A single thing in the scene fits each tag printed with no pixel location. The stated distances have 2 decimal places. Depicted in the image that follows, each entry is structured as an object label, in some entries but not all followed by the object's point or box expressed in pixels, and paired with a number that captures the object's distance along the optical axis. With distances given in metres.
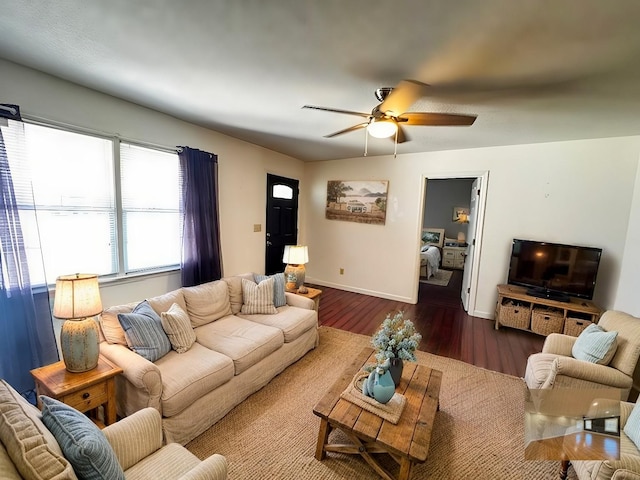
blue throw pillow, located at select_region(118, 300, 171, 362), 1.92
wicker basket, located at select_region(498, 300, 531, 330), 3.61
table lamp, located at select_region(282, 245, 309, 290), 3.40
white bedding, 6.28
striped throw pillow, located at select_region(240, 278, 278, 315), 2.88
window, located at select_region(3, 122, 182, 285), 2.14
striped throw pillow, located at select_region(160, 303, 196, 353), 2.10
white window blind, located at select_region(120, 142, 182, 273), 2.84
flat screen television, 3.34
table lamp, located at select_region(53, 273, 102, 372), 1.67
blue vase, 1.62
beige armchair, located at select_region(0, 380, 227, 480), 0.80
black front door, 4.80
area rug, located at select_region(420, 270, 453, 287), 6.14
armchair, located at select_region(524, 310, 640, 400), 1.94
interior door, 4.27
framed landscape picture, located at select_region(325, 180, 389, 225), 4.91
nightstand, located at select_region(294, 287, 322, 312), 3.26
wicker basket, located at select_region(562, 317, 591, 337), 3.26
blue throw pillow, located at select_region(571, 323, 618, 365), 2.02
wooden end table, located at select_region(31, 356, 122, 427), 1.55
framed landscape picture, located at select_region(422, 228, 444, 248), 8.16
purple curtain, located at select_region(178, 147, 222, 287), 3.22
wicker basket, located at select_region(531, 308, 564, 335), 3.42
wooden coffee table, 1.42
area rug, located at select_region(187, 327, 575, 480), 1.67
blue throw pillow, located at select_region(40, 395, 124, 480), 0.89
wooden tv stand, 3.30
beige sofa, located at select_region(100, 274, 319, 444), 1.71
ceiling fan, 1.89
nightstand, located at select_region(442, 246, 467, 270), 7.66
